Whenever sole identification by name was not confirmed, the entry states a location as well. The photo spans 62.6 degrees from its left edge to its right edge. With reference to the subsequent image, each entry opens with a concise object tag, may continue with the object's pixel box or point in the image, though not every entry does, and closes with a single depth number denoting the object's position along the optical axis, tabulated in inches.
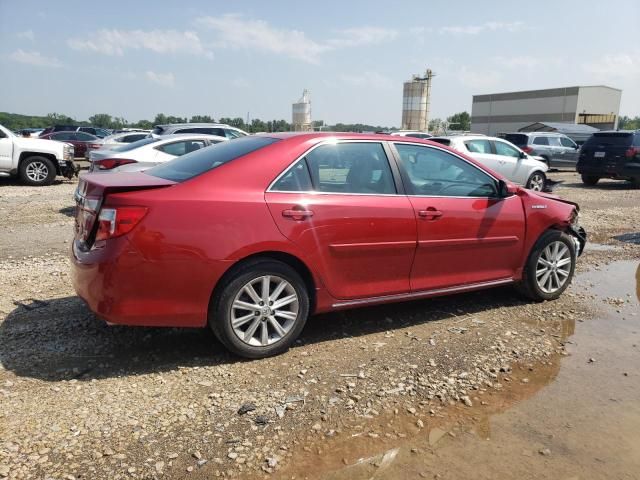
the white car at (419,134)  884.1
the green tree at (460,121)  4065.0
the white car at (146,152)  354.3
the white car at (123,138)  714.7
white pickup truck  516.1
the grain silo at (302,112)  2436.0
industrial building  3056.1
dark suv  606.2
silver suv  783.7
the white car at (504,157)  515.2
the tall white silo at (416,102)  2614.9
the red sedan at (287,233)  132.3
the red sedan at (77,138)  900.6
